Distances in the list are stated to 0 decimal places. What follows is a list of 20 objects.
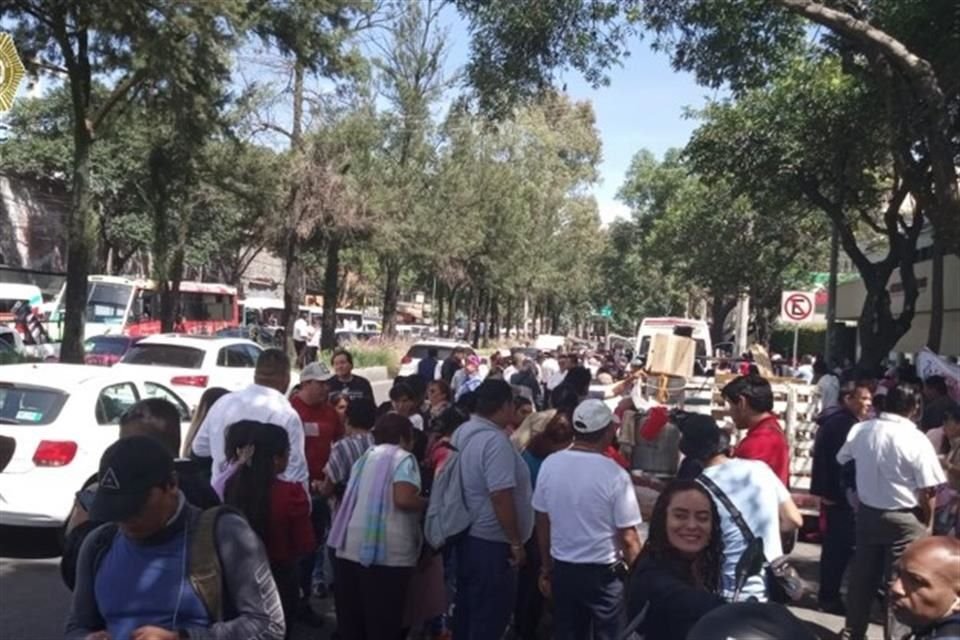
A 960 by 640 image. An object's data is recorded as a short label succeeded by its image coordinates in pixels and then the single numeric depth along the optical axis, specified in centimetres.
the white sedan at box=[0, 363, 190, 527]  889
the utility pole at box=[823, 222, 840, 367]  2481
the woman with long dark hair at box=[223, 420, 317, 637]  479
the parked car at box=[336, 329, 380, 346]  4301
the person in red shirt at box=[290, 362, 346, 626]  788
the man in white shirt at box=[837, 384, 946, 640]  691
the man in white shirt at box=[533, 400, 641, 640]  532
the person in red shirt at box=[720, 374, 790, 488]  599
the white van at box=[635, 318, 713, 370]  2848
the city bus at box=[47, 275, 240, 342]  3461
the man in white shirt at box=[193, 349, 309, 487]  593
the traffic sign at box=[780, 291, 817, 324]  2066
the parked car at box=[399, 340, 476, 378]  2126
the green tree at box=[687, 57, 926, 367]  2077
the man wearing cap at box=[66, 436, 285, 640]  293
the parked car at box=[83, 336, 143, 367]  2159
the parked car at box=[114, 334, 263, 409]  1522
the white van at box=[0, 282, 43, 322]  3083
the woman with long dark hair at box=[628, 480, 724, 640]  317
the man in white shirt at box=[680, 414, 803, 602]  444
